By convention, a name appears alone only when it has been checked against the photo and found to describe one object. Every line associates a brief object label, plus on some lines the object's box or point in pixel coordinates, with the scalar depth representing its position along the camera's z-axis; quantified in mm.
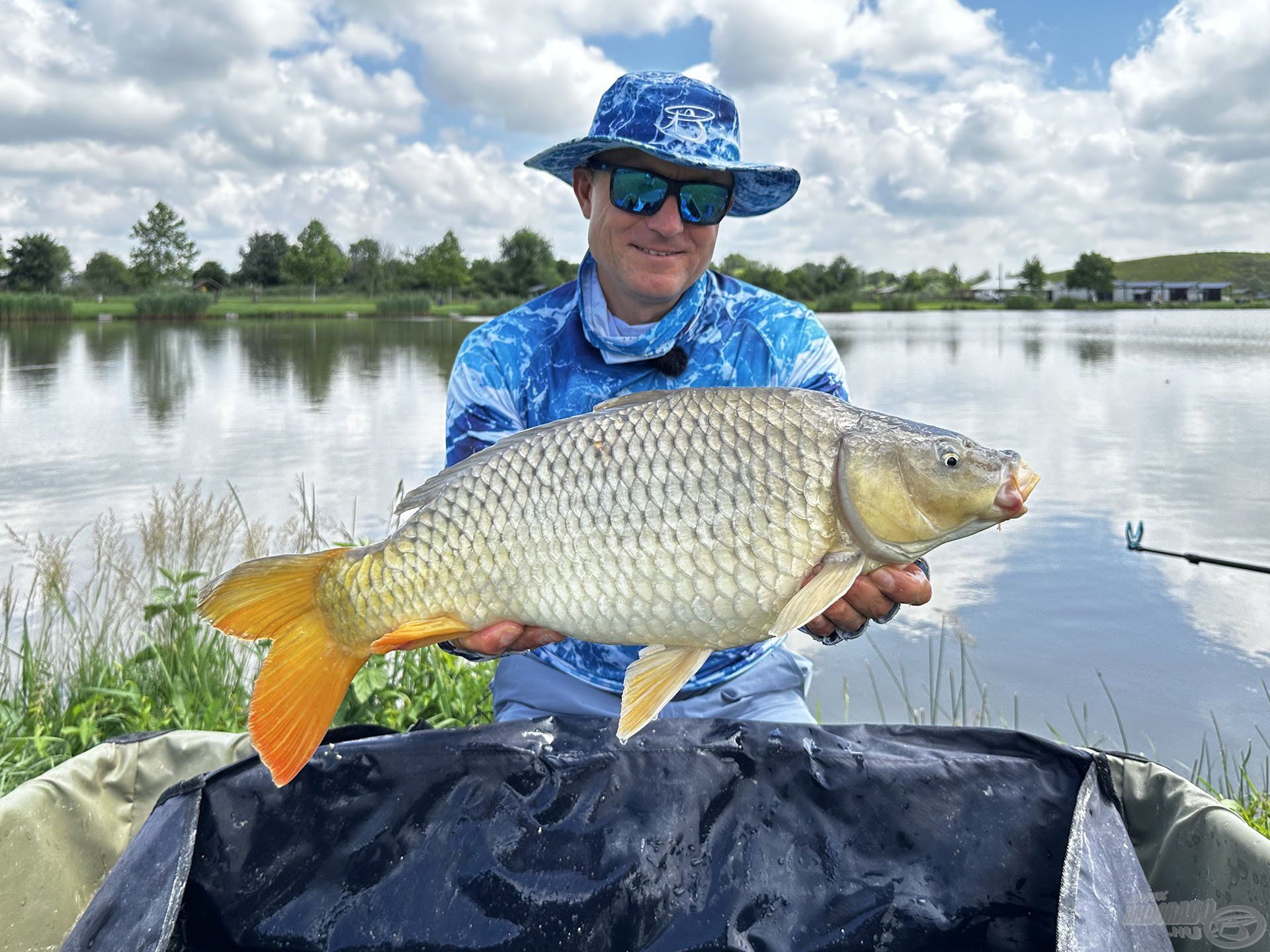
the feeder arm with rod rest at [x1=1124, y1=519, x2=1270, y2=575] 2430
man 1700
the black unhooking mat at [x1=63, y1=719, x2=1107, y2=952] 1317
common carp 1133
